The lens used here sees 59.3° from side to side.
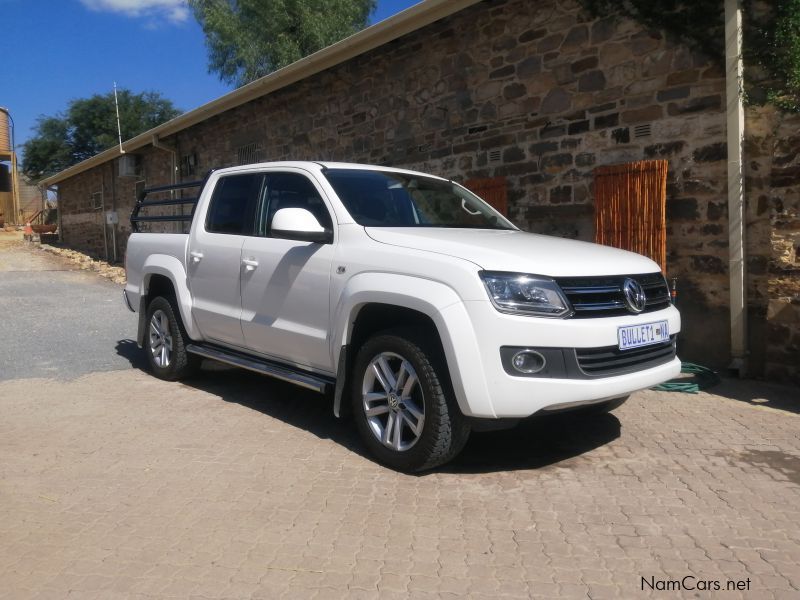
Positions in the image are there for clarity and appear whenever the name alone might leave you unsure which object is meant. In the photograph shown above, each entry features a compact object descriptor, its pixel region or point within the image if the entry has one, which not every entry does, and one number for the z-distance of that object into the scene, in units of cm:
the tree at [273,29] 2372
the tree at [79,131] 4531
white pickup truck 364
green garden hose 589
